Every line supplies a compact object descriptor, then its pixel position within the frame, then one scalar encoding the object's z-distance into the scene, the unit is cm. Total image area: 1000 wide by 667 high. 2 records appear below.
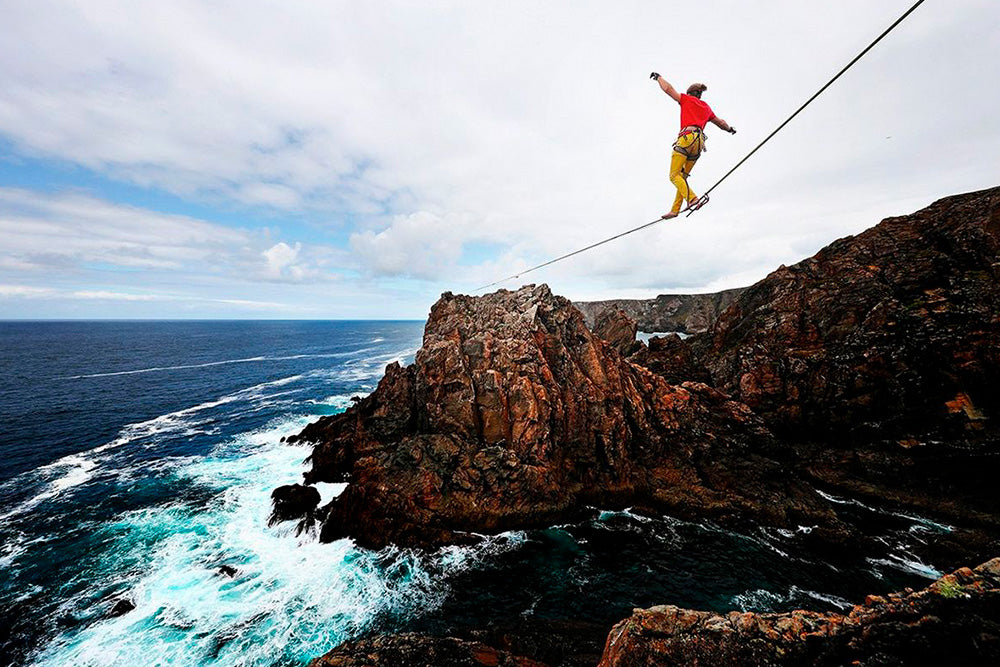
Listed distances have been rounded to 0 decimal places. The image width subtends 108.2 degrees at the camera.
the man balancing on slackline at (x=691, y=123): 903
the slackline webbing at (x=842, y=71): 551
